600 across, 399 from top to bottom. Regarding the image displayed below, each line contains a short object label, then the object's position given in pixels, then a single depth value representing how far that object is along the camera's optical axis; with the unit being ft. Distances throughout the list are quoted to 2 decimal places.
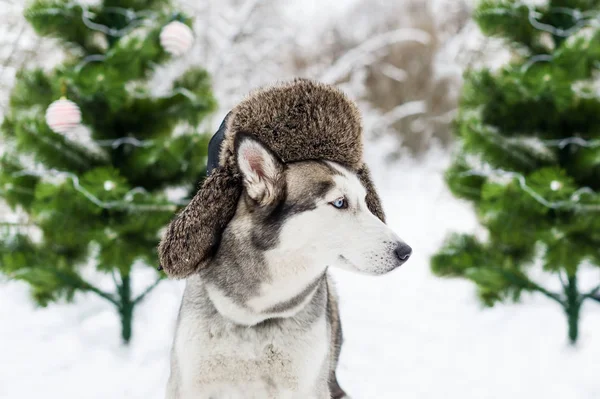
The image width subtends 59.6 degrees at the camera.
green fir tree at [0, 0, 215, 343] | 13.62
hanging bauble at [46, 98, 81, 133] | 11.55
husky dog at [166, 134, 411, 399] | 6.25
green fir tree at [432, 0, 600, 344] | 13.61
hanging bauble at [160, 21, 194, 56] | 12.33
